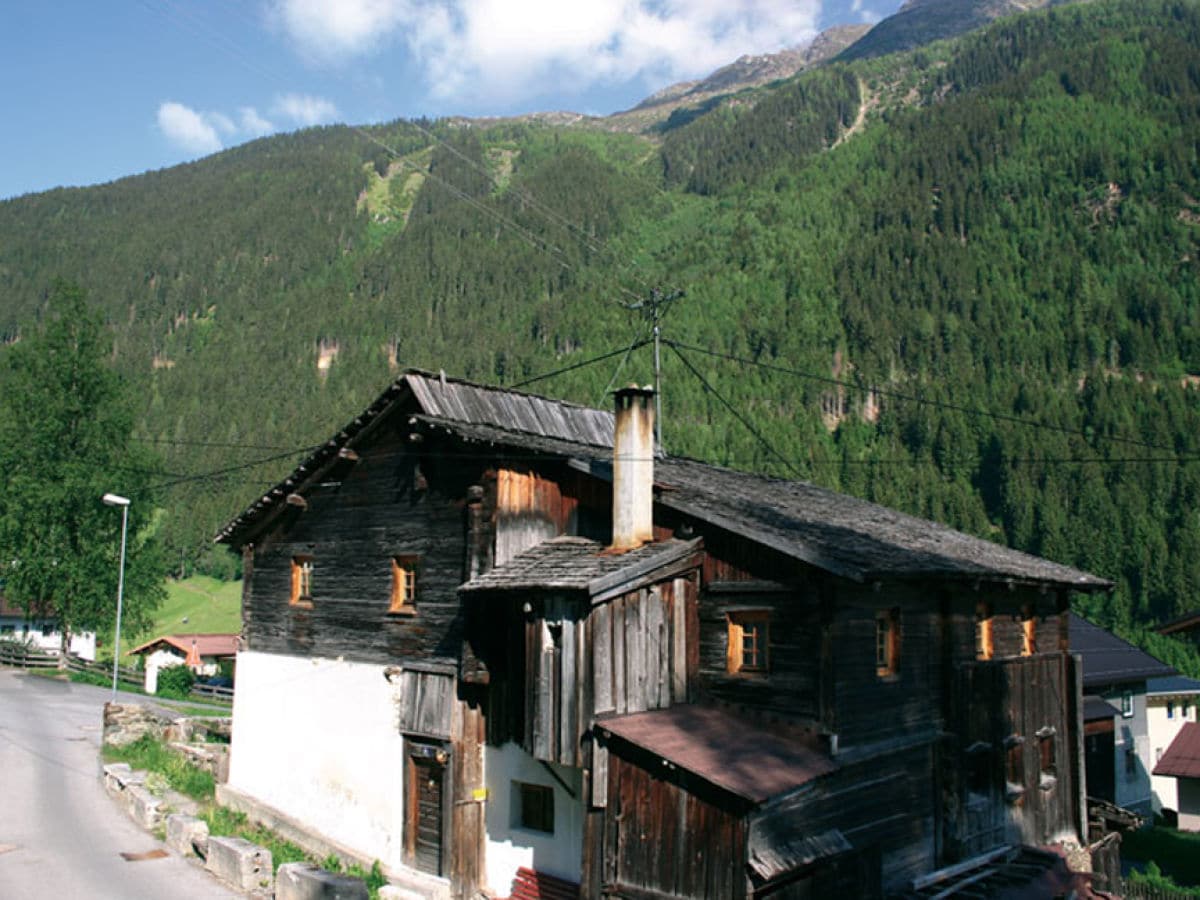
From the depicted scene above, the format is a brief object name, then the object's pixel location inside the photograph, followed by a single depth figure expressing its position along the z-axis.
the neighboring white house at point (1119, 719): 31.38
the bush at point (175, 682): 43.50
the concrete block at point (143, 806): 20.42
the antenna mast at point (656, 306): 23.11
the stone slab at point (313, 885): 13.16
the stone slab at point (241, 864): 16.62
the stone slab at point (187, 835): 18.61
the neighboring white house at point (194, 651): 63.31
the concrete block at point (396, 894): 18.12
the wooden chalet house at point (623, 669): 14.98
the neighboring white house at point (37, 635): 66.14
